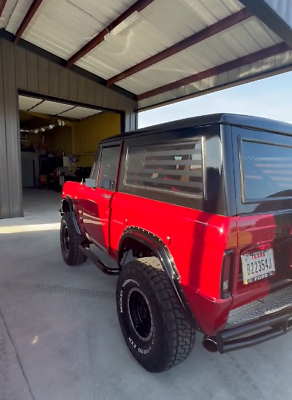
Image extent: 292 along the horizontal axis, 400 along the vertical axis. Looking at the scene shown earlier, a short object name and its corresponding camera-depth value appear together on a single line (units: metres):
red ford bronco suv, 1.46
